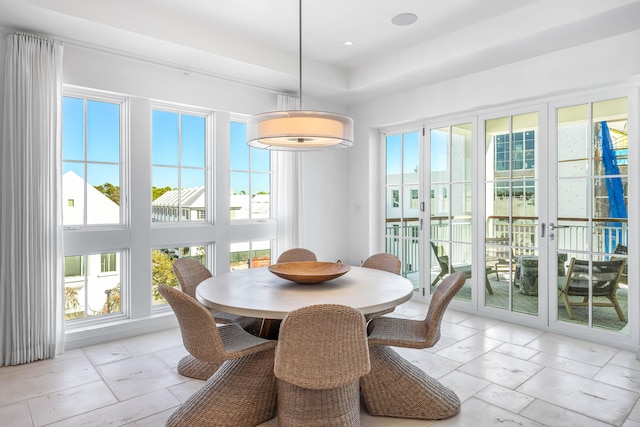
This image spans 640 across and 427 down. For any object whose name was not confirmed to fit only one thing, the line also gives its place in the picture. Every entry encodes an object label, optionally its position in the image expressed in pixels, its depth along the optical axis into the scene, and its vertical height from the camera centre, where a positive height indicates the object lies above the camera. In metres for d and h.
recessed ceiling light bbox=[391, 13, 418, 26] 3.41 +1.69
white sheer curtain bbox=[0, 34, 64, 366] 3.07 +0.06
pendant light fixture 2.41 +0.53
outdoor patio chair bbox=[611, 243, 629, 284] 3.43 -0.41
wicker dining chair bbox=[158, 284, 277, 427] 2.07 -0.96
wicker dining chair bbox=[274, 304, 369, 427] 1.76 -0.62
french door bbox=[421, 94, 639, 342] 3.49 -0.01
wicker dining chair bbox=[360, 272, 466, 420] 2.31 -1.03
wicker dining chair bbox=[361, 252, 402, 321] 3.38 -0.46
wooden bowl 2.60 -0.43
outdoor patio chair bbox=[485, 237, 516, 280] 4.21 -0.48
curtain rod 3.12 +1.41
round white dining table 2.12 -0.50
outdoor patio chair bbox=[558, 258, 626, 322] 3.51 -0.66
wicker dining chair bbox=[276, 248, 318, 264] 3.77 -0.43
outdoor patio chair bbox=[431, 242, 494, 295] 4.61 -0.66
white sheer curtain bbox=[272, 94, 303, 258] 4.77 +0.24
